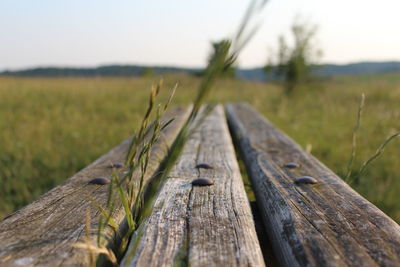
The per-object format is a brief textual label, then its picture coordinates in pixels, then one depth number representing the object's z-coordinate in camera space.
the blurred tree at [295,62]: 9.70
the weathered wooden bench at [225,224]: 0.62
